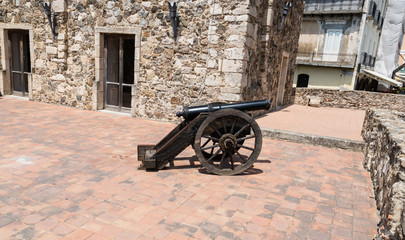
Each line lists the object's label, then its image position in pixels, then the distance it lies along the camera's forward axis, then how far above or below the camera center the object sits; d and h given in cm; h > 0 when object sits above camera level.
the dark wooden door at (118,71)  734 -25
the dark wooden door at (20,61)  871 -26
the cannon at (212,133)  362 -85
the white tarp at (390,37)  2308 +382
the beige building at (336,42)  1942 +263
